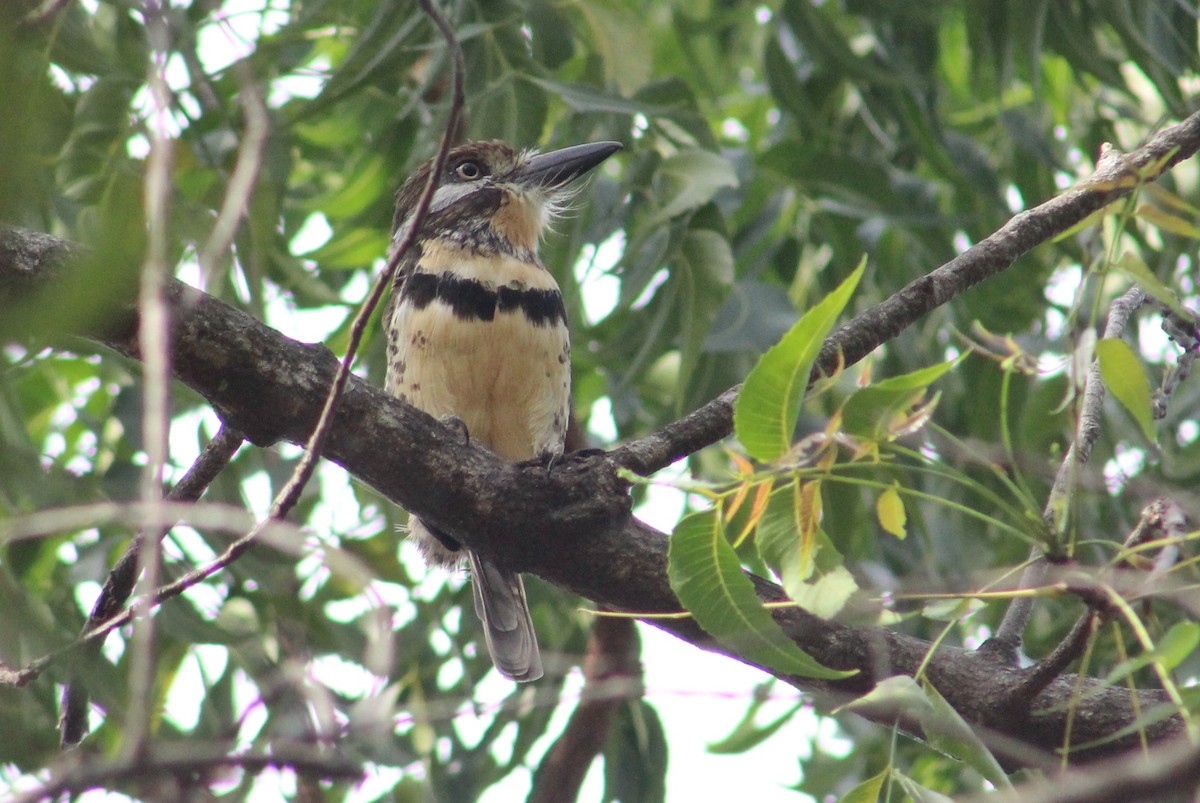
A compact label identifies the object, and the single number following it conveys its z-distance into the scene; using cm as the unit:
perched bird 602
